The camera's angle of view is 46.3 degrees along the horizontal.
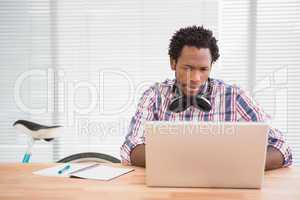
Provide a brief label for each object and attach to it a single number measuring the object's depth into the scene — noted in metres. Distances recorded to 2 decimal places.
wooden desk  1.17
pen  1.52
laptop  1.17
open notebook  1.45
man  1.91
